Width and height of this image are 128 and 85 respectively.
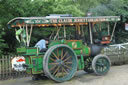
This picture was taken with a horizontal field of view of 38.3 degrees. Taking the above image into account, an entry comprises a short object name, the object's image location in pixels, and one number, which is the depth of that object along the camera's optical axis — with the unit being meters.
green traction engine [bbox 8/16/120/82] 6.21
